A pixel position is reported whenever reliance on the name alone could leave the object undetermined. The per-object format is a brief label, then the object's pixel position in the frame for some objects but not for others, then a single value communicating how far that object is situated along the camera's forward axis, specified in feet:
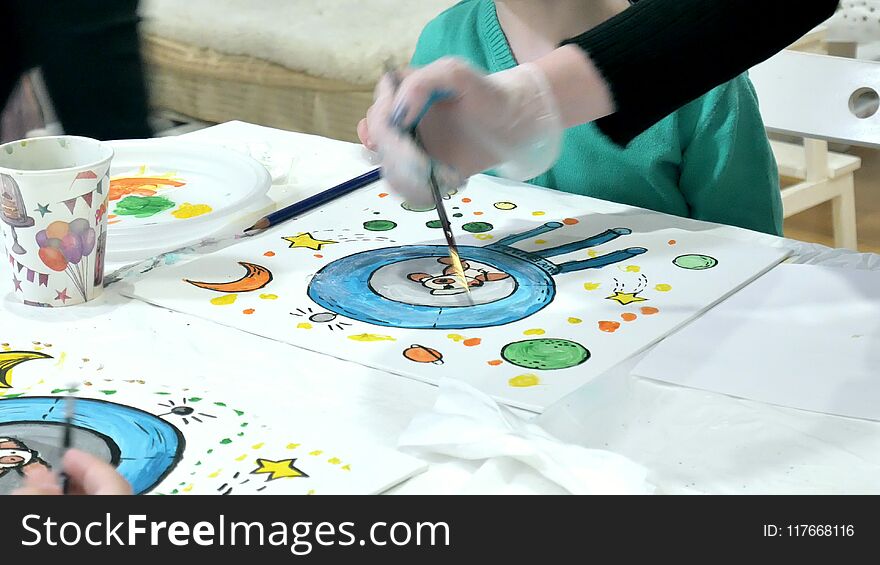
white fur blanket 7.89
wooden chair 3.74
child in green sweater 3.58
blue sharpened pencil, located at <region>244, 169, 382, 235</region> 3.02
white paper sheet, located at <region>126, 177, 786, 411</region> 2.24
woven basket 8.13
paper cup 2.36
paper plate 2.88
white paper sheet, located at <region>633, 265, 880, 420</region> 2.09
